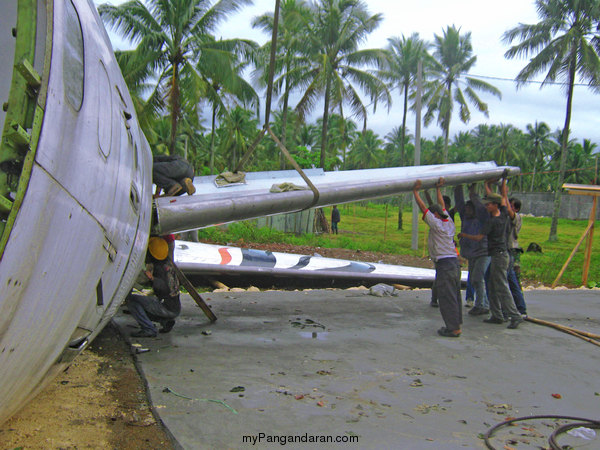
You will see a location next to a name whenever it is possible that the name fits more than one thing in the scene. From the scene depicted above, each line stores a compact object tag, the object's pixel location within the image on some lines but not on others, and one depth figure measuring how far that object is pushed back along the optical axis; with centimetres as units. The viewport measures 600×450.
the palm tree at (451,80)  3744
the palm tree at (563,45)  2688
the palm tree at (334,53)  2678
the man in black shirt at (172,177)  568
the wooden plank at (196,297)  661
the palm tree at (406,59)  3703
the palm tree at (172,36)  1898
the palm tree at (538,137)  7175
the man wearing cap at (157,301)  596
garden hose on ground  369
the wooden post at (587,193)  1240
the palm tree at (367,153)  6425
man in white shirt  682
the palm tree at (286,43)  2500
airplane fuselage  182
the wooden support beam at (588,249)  1341
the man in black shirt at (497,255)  764
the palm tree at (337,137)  5312
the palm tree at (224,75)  1955
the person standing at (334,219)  2894
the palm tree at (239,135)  4493
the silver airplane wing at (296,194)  501
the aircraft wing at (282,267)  1069
